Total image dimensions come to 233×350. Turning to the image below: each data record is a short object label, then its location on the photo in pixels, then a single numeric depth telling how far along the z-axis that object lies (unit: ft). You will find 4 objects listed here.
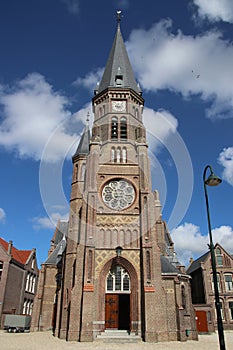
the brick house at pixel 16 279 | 104.78
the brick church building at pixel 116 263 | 70.03
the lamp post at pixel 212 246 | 30.68
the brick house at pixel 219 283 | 118.81
